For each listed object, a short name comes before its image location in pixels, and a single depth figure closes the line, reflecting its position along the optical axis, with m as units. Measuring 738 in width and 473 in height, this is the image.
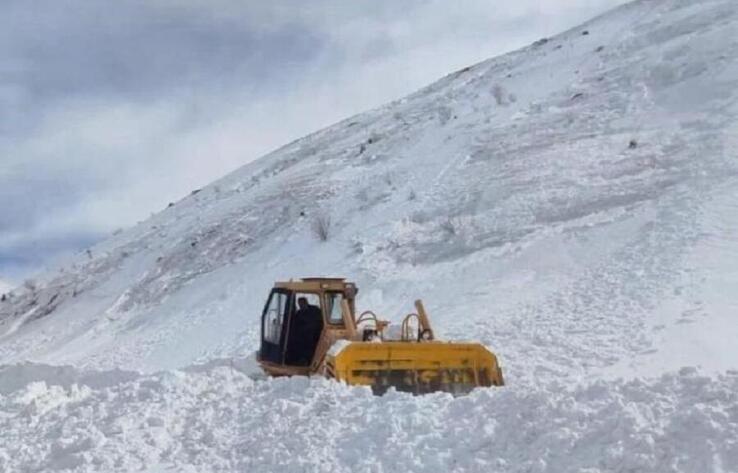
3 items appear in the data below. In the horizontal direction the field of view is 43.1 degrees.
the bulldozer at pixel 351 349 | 10.70
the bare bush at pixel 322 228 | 22.09
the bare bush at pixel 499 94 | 28.15
